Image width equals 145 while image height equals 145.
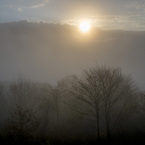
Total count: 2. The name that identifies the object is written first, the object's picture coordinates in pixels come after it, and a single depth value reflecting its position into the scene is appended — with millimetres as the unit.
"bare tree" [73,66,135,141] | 13750
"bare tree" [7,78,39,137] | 12546
